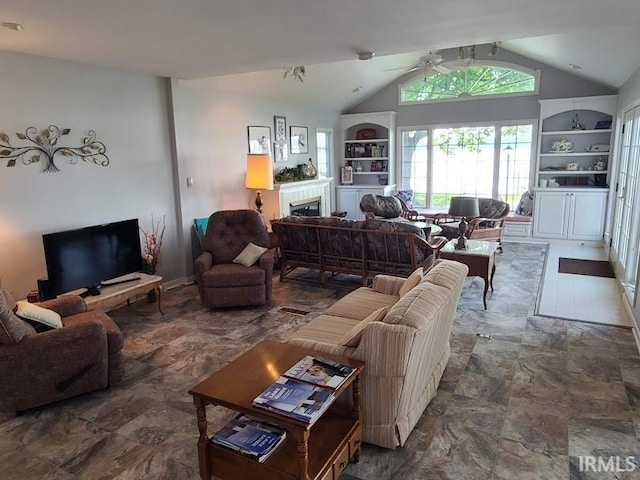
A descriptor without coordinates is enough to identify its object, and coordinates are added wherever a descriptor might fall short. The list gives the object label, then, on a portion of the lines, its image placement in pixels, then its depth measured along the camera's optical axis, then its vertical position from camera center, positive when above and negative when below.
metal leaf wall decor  3.80 +0.16
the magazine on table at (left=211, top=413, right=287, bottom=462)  1.93 -1.24
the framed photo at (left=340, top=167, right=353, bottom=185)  9.67 -0.29
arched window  8.05 +1.43
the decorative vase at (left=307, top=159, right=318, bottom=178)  7.95 -0.16
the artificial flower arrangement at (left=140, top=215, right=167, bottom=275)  4.93 -0.93
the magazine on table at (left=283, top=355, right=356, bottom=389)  1.99 -0.97
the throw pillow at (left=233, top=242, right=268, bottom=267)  4.87 -1.01
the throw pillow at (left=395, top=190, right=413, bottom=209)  8.92 -0.73
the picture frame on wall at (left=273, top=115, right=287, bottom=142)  7.35 +0.58
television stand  3.92 -1.16
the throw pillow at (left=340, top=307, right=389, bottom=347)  2.31 -0.90
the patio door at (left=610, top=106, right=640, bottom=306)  4.75 -0.66
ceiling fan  6.05 +1.32
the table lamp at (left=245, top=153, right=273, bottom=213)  6.01 -0.11
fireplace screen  7.49 -0.79
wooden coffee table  1.86 -1.29
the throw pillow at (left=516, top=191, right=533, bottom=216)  7.88 -0.84
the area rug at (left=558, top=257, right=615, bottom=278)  5.79 -1.50
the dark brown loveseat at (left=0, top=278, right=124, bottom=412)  2.72 -1.24
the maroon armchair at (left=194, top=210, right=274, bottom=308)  4.62 -1.10
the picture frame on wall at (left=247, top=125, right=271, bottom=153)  6.76 +0.38
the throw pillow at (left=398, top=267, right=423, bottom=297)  2.96 -0.81
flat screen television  3.82 -0.82
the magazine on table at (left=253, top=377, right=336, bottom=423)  1.77 -0.98
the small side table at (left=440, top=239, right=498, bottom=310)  4.55 -1.02
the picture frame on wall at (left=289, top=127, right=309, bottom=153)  7.86 +0.41
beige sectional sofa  2.18 -1.00
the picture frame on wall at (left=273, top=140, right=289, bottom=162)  7.40 +0.20
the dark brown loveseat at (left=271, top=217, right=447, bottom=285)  4.68 -0.96
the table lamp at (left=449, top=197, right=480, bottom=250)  4.73 -0.53
